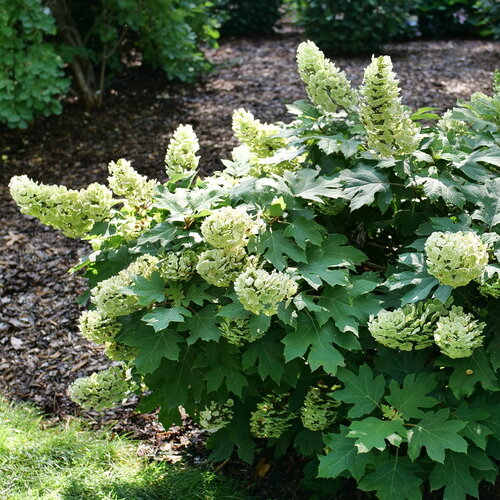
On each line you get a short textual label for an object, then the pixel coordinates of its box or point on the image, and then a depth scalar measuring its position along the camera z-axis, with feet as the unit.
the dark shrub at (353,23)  27.04
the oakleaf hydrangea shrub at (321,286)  7.52
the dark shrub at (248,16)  33.65
